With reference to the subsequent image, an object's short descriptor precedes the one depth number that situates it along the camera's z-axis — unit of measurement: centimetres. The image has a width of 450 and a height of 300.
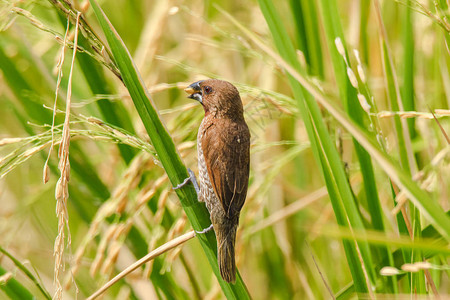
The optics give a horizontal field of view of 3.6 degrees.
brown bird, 333
